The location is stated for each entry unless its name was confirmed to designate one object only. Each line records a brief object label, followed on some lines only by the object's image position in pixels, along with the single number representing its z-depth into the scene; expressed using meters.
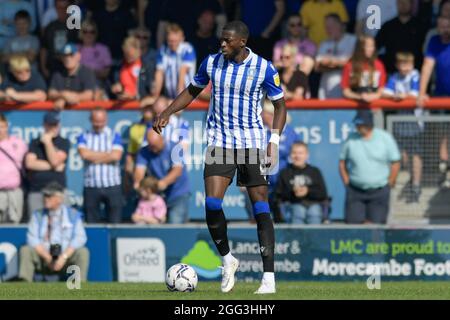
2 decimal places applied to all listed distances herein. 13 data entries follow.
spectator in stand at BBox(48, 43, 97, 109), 18.25
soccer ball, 12.14
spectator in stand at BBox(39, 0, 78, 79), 19.06
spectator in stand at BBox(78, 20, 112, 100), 18.84
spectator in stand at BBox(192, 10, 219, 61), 18.66
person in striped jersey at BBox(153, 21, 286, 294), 11.85
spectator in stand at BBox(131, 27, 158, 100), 18.19
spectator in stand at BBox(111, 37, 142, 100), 18.53
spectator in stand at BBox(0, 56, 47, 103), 18.22
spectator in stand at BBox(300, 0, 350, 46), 18.50
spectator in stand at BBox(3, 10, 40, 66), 19.02
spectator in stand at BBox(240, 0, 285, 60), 18.75
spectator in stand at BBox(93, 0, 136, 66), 19.20
